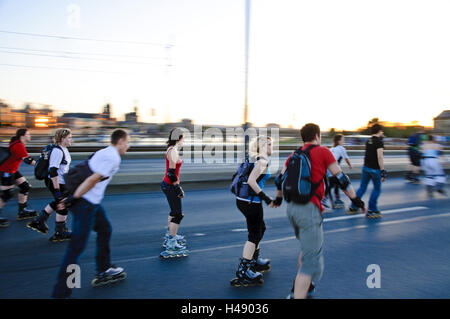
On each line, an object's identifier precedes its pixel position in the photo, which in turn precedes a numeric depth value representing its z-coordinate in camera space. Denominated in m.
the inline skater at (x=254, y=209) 4.13
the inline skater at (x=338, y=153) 8.85
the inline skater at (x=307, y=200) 3.32
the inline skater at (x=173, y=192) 5.20
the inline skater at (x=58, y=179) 5.72
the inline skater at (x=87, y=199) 3.63
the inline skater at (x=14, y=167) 6.65
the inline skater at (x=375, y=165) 7.77
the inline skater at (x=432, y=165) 10.29
